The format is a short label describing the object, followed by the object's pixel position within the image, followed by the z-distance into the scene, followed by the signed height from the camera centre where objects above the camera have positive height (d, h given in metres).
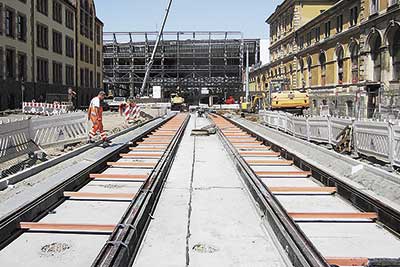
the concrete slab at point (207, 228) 5.41 -1.67
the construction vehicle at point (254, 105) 51.00 +0.08
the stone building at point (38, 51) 39.75 +5.33
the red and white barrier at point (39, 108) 36.15 -0.19
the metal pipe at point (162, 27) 57.18 +9.47
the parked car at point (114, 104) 64.06 +0.21
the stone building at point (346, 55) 37.59 +5.31
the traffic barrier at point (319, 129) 16.11 -0.81
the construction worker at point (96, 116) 15.48 -0.33
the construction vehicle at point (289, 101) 35.44 +0.35
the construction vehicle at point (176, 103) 65.12 +0.36
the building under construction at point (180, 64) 97.06 +8.56
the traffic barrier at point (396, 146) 10.51 -0.87
